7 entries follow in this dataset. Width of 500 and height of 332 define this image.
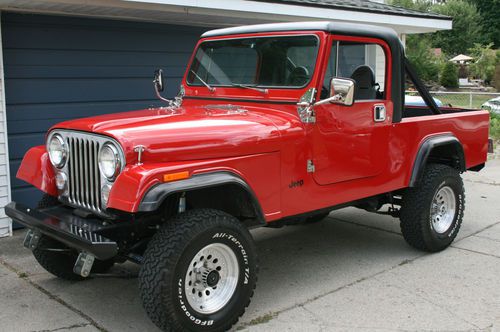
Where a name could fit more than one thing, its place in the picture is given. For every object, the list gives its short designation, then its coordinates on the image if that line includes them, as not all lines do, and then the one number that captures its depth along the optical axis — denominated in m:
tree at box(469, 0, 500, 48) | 58.56
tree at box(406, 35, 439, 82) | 36.50
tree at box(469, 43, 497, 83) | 38.69
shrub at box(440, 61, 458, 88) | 34.78
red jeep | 3.33
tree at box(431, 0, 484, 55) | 53.38
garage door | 5.94
